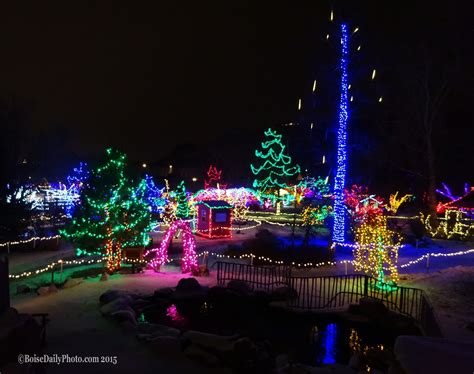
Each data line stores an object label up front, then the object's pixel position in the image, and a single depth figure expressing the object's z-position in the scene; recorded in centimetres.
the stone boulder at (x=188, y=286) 1348
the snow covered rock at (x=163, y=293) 1314
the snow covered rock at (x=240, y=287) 1369
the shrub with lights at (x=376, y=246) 1439
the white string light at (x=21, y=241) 1880
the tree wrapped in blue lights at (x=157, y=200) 2825
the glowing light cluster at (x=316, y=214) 2400
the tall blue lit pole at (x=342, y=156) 2147
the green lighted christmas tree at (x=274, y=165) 4084
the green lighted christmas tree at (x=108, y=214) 1633
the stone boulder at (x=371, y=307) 1184
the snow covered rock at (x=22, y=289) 1351
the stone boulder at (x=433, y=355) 420
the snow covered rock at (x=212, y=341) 817
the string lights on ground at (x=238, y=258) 1664
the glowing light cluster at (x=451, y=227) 2400
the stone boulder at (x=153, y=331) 900
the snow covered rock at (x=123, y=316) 1021
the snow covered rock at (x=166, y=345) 830
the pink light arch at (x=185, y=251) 1623
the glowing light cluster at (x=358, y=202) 2558
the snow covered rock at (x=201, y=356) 791
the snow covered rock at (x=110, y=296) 1157
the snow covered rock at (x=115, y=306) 1071
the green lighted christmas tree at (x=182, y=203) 2753
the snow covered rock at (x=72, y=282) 1371
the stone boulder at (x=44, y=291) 1288
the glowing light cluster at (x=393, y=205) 3073
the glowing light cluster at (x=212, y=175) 4177
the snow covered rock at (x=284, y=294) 1328
